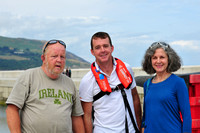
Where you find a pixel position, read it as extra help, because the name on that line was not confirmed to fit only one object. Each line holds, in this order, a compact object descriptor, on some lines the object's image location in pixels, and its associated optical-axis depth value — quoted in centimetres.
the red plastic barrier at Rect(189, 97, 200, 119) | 391
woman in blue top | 298
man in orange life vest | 351
